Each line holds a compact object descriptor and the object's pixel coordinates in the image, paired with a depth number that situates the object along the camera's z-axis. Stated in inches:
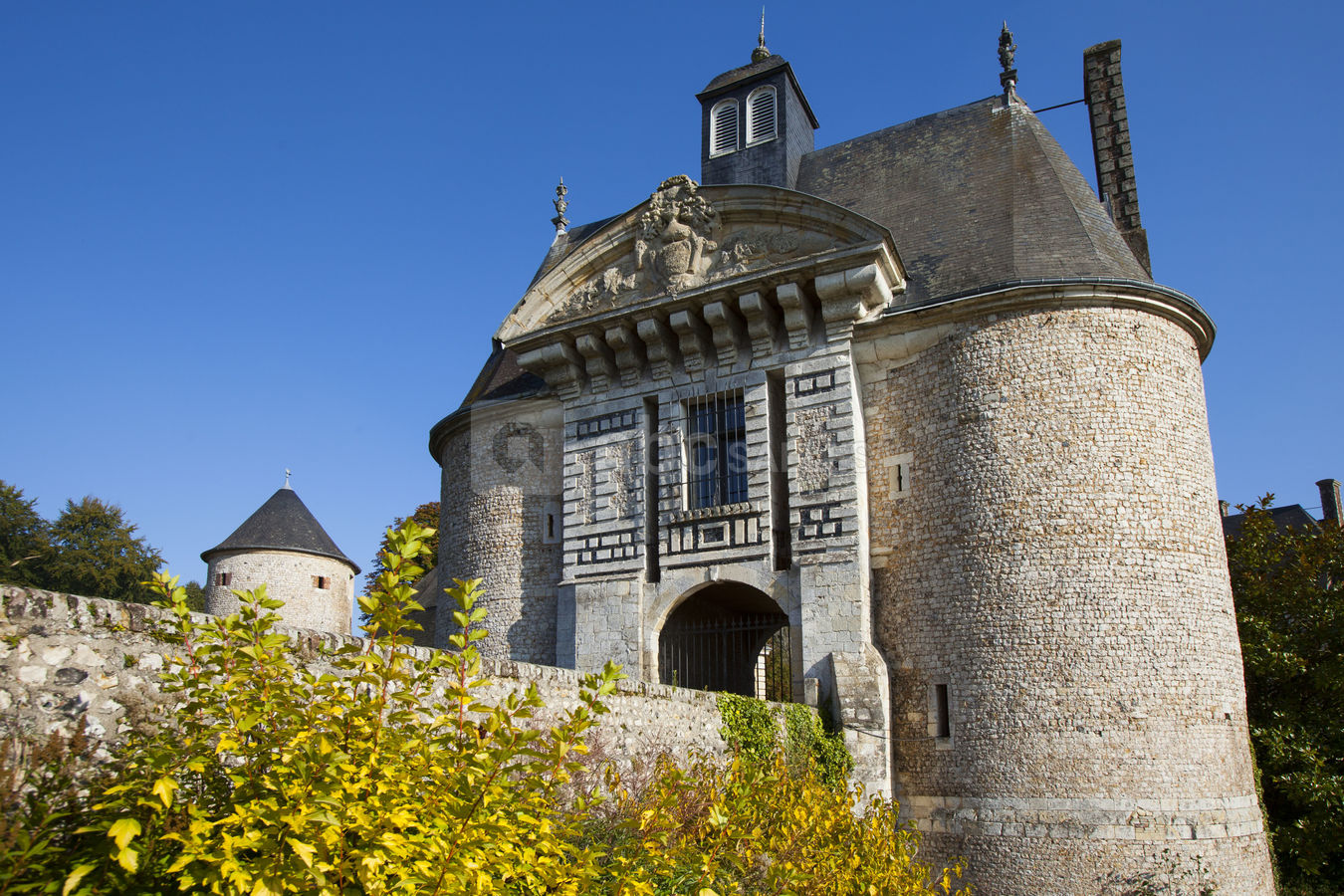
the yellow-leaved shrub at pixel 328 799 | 109.3
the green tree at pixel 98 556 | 1327.5
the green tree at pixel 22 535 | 1309.1
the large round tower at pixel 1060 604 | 426.6
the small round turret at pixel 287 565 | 1094.4
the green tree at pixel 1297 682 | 528.7
